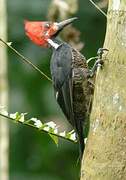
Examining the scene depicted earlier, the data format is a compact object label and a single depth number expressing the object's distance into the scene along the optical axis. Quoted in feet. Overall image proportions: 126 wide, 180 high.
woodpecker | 24.72
